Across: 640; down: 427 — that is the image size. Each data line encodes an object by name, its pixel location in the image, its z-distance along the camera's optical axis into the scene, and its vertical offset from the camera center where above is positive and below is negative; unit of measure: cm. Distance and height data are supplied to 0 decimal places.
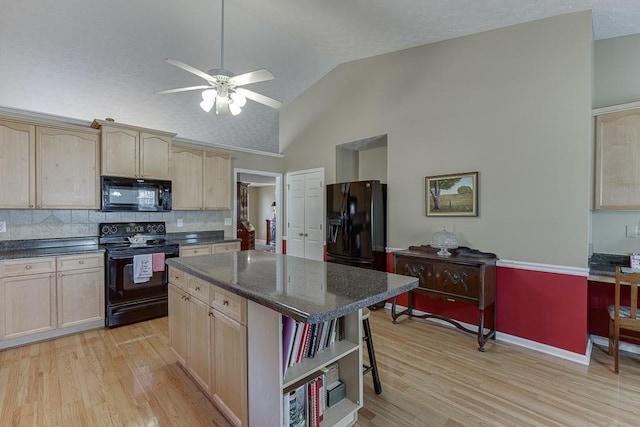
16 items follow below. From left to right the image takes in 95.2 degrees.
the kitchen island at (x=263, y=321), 138 -64
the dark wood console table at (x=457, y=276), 284 -67
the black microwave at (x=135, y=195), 353 +21
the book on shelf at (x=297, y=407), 145 -101
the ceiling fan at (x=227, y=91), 249 +112
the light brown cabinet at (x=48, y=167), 301 +49
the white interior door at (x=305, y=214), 496 -5
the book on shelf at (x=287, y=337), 146 -63
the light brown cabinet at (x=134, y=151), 352 +77
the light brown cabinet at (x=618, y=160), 259 +46
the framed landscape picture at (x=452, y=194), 323 +20
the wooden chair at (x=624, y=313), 229 -85
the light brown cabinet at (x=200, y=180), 423 +48
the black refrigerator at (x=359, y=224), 387 -18
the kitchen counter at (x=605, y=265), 256 -53
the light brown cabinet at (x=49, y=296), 283 -89
